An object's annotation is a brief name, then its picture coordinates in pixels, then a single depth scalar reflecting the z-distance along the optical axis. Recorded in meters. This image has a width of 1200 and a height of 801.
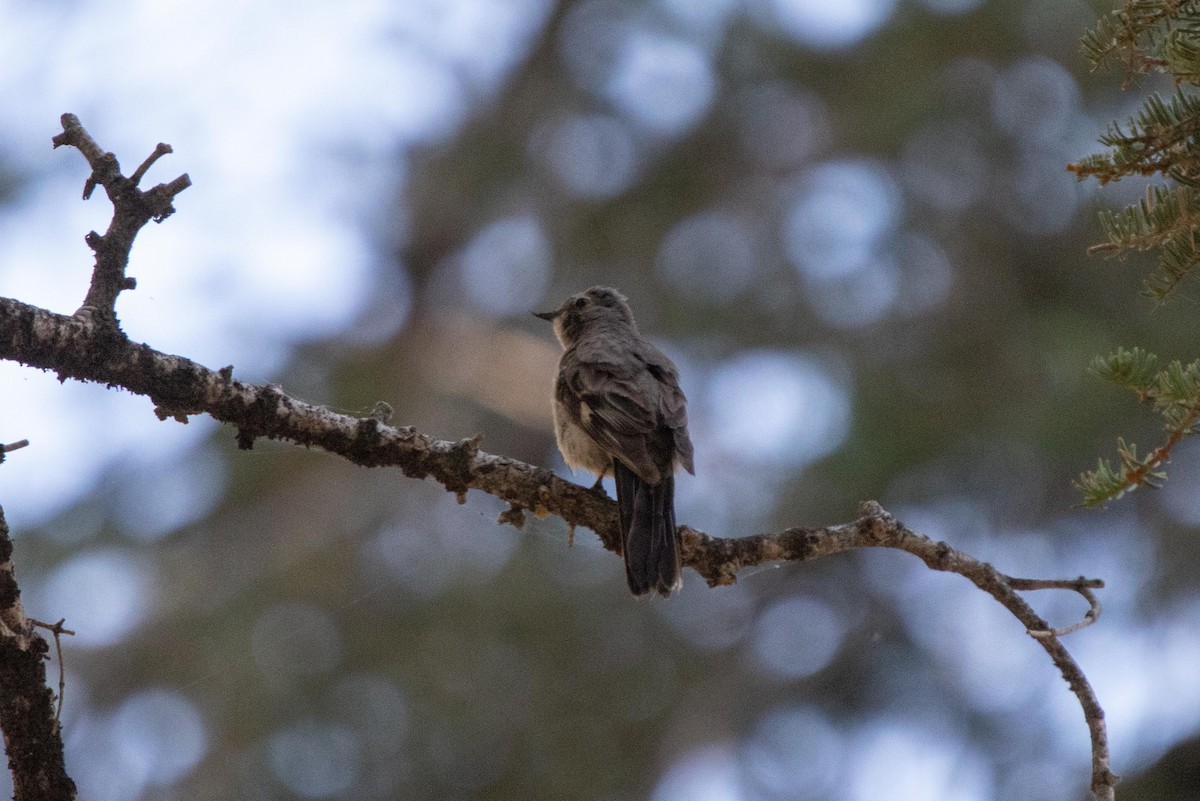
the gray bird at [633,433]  6.96
